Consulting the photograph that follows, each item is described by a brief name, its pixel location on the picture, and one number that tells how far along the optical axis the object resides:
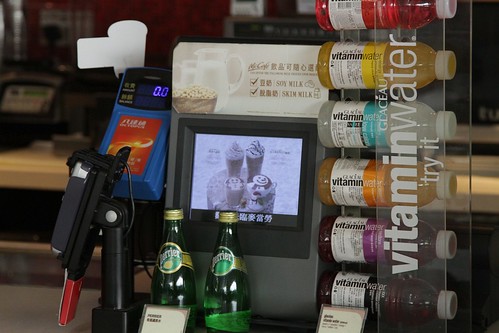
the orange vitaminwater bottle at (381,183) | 1.81
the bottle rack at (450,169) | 1.81
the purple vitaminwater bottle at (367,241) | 1.82
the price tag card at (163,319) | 1.82
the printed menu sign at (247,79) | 1.94
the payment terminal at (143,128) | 2.02
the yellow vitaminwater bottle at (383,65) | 1.81
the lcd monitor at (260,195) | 1.92
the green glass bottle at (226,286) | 1.85
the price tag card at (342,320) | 1.79
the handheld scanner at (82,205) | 1.87
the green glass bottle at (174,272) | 1.87
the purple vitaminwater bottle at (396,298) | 1.82
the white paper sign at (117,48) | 2.16
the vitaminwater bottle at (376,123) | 1.81
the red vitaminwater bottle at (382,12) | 1.80
